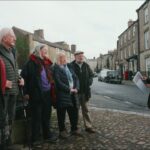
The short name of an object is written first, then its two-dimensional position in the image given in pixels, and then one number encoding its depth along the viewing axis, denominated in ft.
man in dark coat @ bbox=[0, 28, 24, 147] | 16.01
